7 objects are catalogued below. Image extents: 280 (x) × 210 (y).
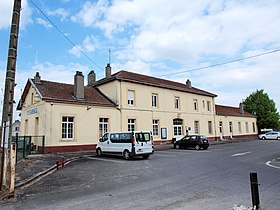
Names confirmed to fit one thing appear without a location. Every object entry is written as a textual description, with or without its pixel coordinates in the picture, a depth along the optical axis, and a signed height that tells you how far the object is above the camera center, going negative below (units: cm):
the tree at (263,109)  5428 +520
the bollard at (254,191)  484 -117
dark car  2284 -85
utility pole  778 +139
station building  2016 +263
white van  1552 -59
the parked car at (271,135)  4251 -64
